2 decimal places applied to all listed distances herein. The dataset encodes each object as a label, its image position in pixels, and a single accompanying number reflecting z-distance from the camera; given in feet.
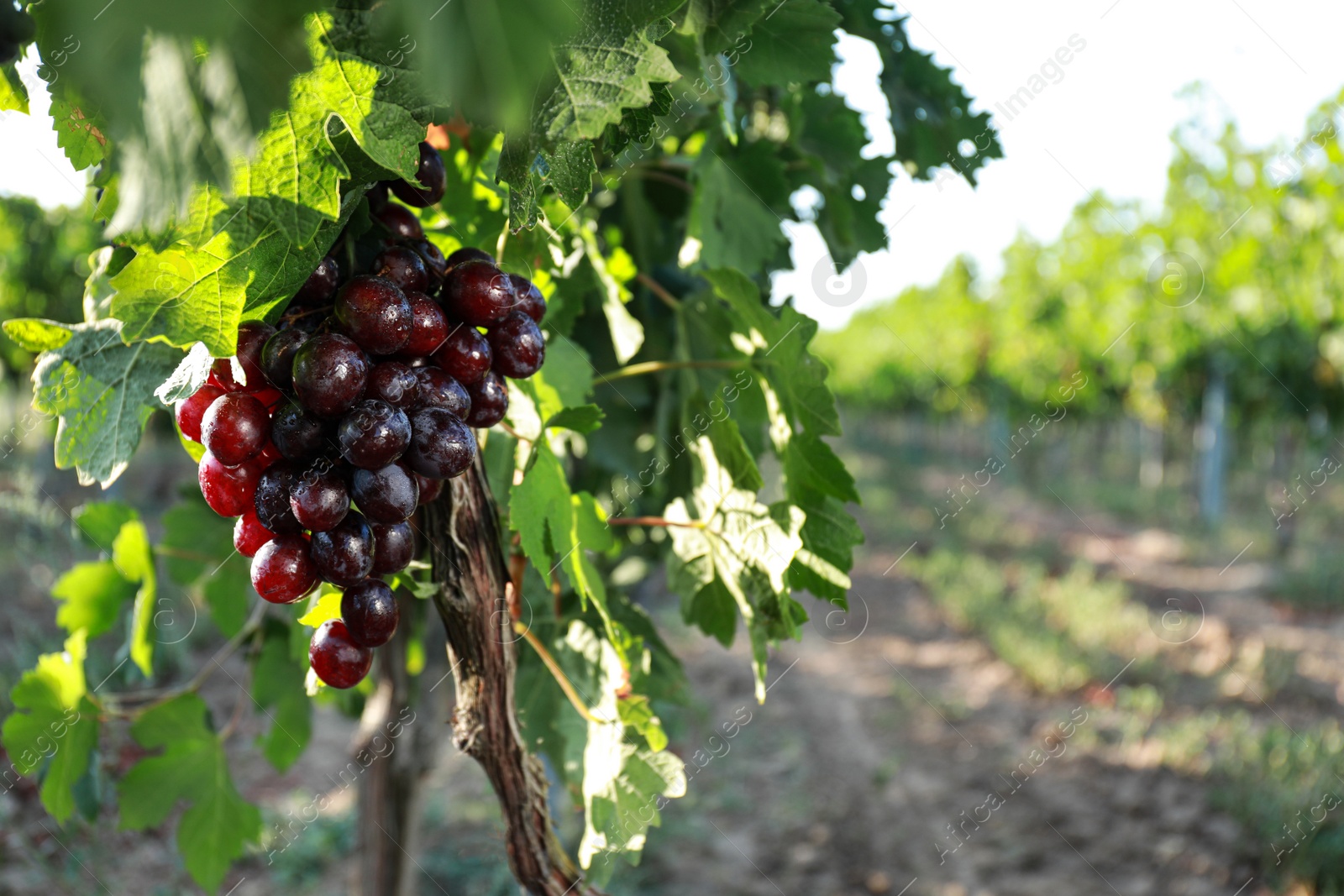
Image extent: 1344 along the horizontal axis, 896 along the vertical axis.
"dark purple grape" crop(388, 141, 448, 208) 1.91
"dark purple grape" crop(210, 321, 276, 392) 1.80
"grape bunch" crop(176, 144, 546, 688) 1.77
